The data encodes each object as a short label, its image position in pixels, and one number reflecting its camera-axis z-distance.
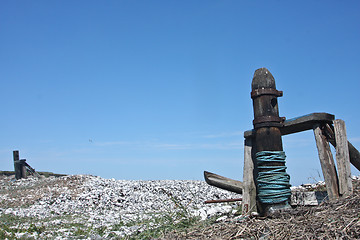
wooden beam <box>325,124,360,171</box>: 5.02
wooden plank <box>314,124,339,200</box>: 4.78
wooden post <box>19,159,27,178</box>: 24.38
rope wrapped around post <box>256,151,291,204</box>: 4.76
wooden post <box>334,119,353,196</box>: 4.79
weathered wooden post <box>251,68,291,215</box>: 4.77
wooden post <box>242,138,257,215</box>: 5.22
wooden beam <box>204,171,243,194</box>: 5.56
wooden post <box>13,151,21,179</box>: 24.30
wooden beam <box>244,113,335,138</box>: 4.89
